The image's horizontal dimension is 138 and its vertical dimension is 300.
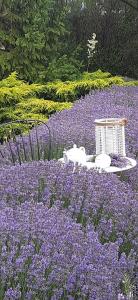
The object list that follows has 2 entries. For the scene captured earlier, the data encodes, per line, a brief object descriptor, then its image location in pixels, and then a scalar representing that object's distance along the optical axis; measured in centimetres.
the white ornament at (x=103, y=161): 453
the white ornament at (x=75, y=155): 454
